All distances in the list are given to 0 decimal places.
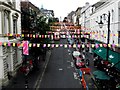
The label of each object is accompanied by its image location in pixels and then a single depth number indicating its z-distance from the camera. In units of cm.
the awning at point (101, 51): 1578
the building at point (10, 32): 1220
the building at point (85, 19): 2936
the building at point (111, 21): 1367
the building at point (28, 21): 1815
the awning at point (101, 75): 1019
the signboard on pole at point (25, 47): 1096
